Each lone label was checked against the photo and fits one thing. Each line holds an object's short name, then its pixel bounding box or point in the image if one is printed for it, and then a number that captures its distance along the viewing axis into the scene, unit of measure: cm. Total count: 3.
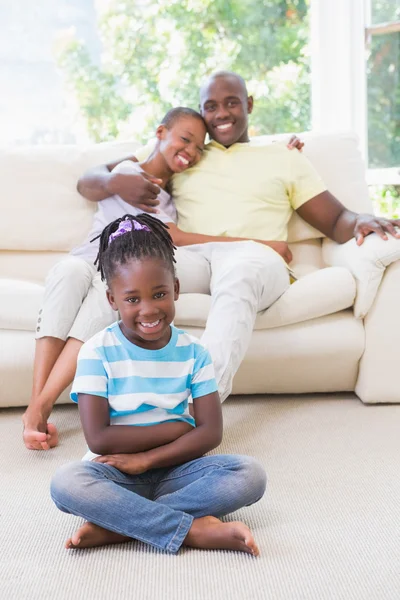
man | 236
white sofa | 225
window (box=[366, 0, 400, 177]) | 358
